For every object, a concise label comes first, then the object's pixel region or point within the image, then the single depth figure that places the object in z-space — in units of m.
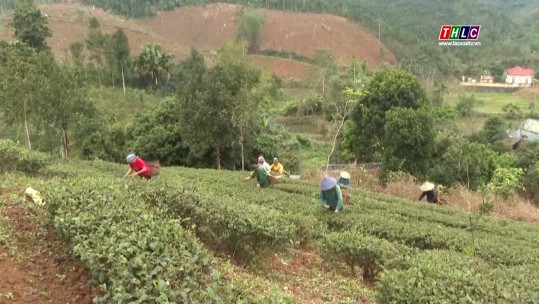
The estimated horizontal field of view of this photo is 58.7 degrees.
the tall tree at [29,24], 47.00
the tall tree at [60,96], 16.81
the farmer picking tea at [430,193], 14.71
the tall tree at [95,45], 48.44
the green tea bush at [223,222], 6.59
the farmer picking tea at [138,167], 11.06
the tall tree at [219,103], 19.62
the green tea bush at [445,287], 5.02
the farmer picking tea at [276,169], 14.54
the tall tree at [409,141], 23.94
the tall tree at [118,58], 45.53
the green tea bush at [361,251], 7.59
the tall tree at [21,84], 17.31
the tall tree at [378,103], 27.05
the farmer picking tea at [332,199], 10.34
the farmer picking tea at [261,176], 13.14
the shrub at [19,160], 14.22
